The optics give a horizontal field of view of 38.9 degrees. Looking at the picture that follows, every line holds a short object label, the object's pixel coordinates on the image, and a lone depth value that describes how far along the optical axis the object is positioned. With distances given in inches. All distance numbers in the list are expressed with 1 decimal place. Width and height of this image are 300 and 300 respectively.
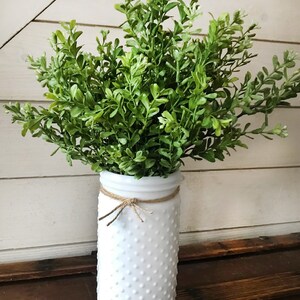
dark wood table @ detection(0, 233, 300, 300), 30.5
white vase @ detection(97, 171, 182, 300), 23.5
